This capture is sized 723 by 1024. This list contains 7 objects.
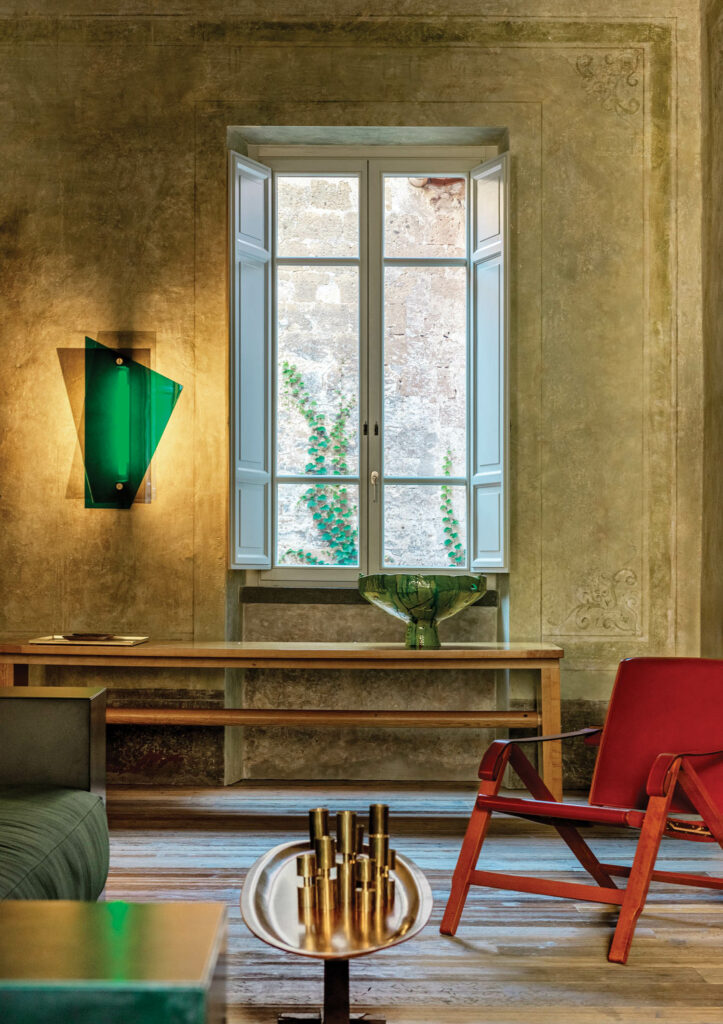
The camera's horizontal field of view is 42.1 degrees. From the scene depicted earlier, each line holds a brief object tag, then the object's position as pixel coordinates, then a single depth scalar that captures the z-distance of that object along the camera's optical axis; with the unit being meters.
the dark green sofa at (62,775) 2.44
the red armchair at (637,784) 2.87
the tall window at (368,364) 5.46
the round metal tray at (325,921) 1.80
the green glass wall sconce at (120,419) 5.23
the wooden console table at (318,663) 4.52
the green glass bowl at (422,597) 4.60
